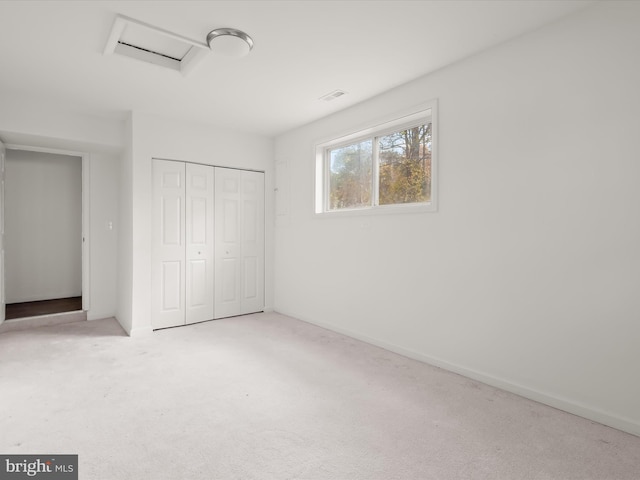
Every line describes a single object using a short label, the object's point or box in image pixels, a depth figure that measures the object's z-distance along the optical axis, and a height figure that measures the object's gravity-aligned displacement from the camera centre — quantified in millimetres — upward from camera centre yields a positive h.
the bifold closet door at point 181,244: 4270 -120
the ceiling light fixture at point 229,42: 2490 +1383
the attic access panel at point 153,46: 2453 +1485
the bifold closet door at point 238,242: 4766 -104
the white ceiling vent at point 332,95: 3543 +1424
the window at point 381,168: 3385 +732
